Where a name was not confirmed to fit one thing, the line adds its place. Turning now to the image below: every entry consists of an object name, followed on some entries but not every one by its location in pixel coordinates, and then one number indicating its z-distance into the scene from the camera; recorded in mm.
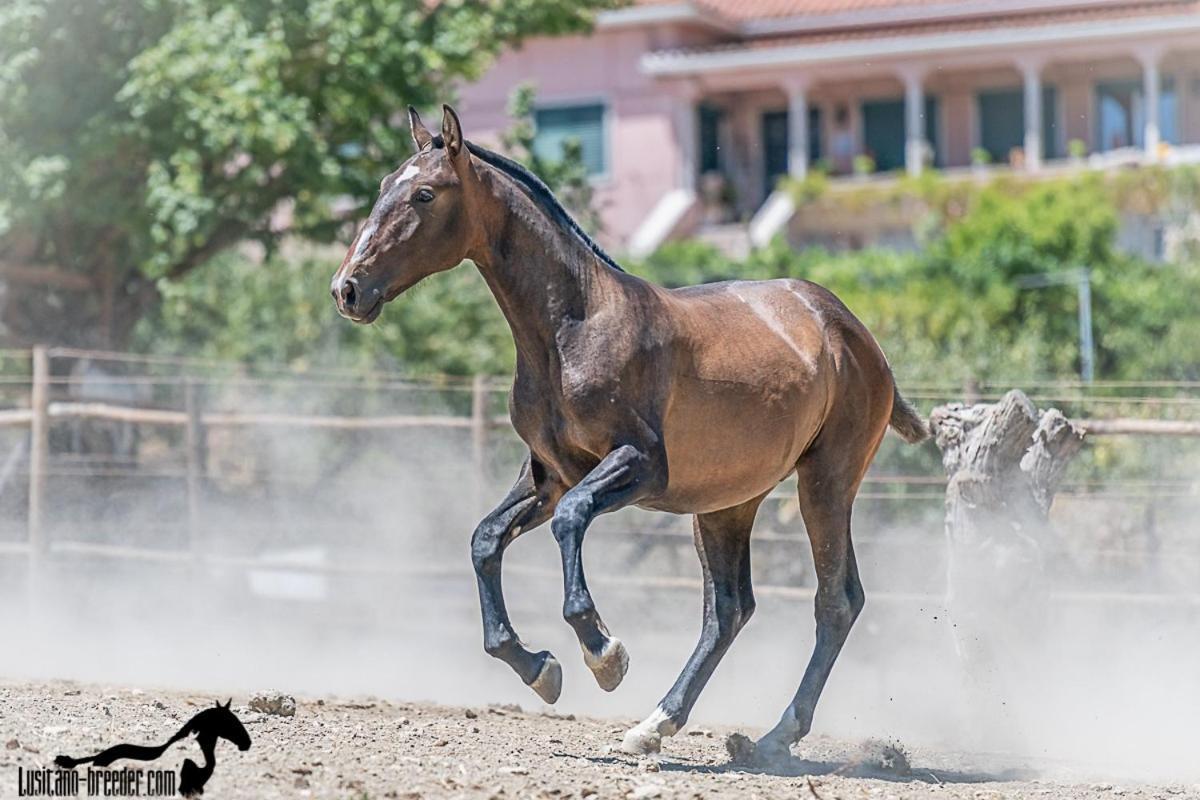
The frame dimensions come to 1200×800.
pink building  50937
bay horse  11492
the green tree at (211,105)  25625
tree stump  16625
